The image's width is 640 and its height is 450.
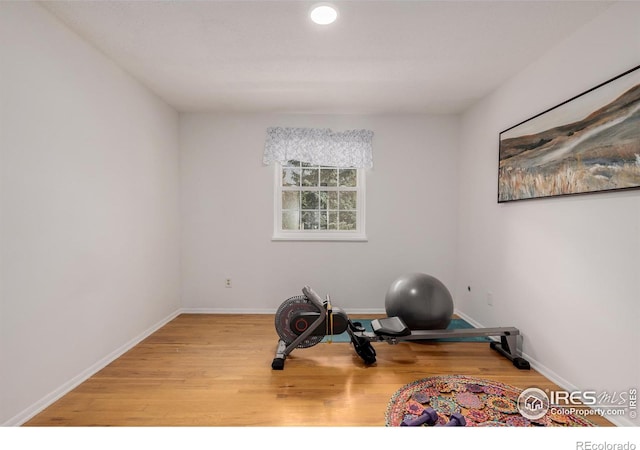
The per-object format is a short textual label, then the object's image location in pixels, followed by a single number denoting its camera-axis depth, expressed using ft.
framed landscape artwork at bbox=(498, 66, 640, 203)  6.03
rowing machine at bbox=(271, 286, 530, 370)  8.68
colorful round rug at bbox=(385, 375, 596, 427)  6.07
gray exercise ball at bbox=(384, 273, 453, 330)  9.80
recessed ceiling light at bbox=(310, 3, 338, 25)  6.56
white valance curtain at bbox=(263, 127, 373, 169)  12.94
